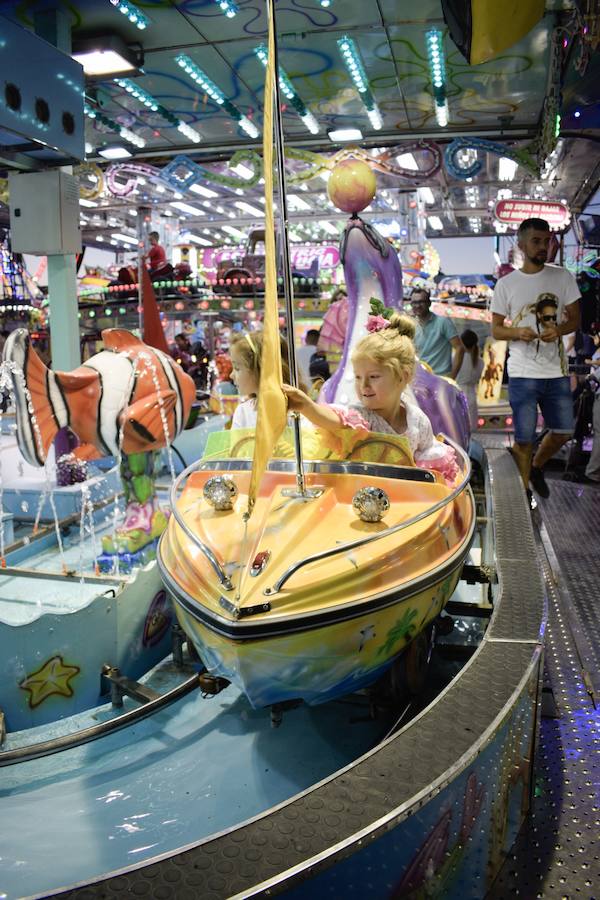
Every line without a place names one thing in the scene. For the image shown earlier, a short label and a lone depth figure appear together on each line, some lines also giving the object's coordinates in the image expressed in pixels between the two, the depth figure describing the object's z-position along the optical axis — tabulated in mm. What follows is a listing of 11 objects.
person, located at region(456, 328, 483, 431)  6617
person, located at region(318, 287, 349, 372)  6520
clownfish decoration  3916
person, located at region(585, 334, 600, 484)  5418
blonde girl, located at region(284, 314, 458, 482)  2607
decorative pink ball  4488
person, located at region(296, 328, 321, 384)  9148
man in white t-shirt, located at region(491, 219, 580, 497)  3861
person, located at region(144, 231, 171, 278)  10430
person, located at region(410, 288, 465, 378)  5551
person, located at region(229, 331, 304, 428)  3119
